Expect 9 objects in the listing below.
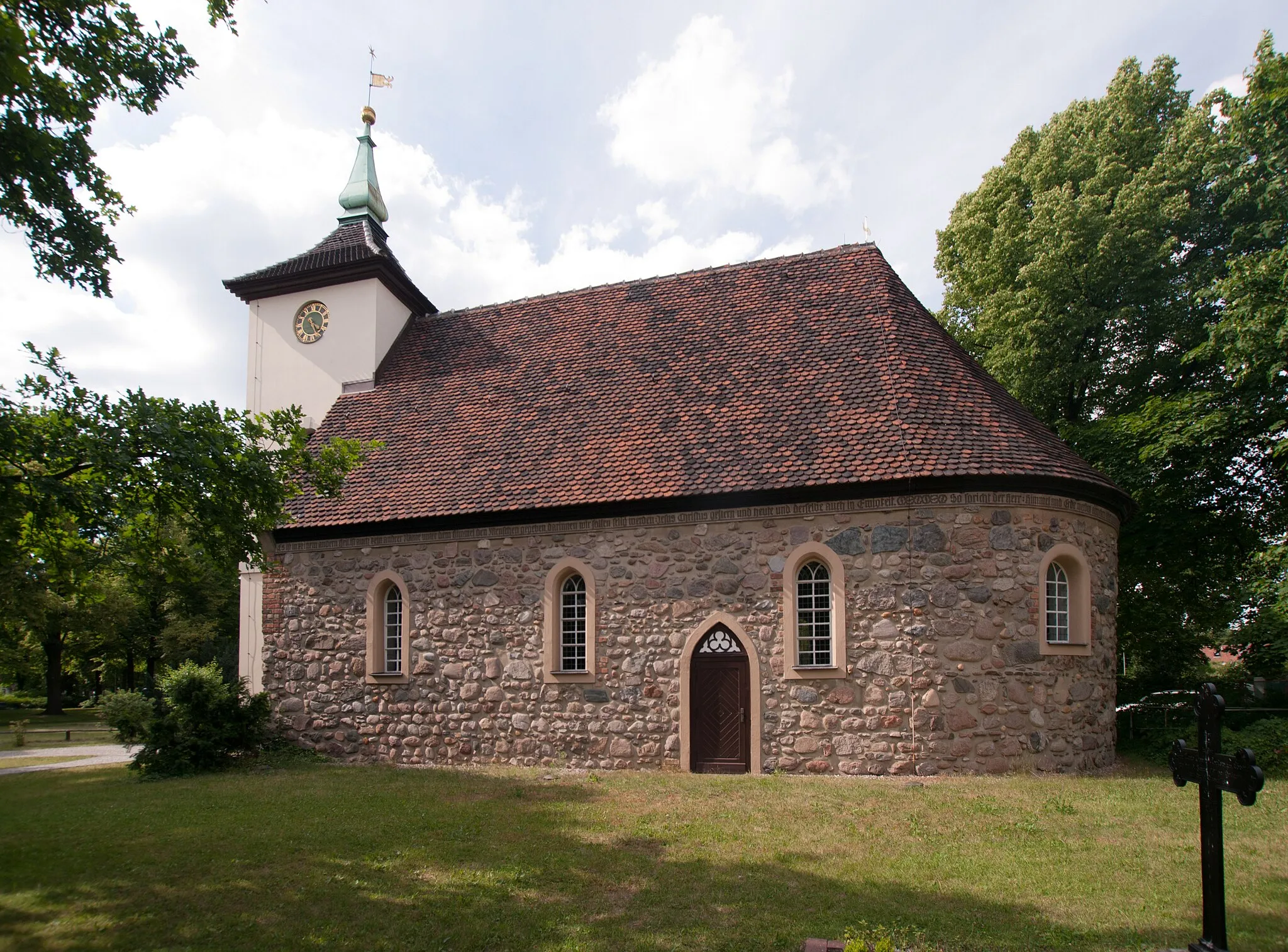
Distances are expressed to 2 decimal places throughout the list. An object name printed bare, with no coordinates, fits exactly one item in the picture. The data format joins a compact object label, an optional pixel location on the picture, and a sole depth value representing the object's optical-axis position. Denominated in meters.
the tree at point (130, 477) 7.88
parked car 16.08
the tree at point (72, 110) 8.40
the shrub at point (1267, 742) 12.69
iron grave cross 5.59
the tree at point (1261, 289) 13.79
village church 12.77
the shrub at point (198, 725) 14.06
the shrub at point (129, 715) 14.11
